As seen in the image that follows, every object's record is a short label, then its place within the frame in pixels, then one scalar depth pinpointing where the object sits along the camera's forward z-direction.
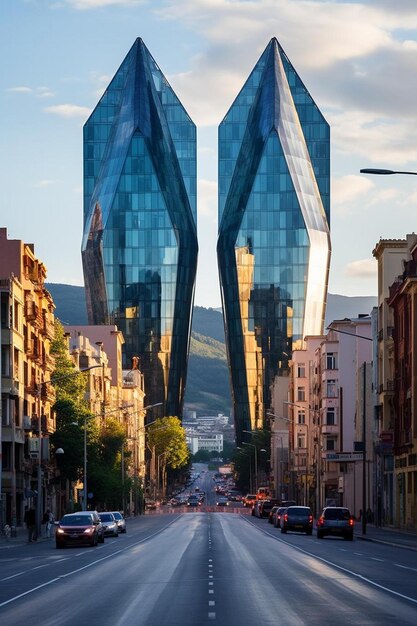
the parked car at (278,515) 99.88
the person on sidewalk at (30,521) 77.12
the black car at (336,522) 76.50
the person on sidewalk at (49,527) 89.38
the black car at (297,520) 88.38
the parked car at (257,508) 143.50
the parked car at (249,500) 190.06
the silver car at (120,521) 88.37
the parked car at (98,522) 68.26
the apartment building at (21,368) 99.56
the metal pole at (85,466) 109.38
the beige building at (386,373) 110.38
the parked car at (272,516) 114.47
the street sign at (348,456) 126.64
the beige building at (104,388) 152.75
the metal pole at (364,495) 89.62
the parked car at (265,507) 138.75
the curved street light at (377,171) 37.94
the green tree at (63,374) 130.62
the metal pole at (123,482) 130.68
